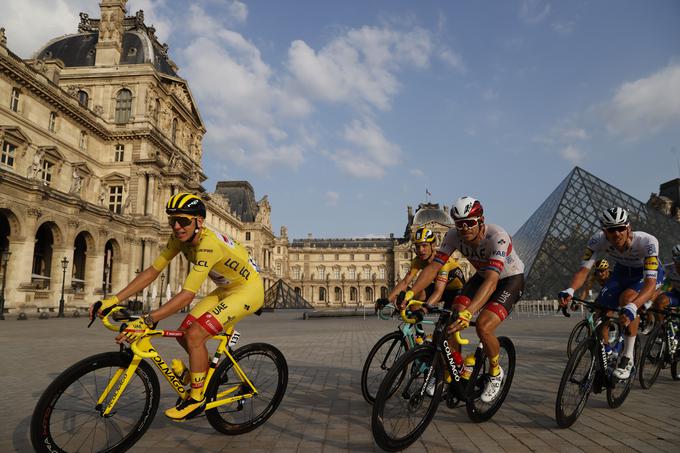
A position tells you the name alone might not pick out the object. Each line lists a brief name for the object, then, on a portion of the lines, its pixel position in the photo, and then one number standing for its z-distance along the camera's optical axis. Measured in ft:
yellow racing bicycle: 9.27
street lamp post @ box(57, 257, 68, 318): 85.03
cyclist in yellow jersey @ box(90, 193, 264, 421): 11.07
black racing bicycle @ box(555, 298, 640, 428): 12.91
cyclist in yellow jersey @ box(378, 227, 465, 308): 17.03
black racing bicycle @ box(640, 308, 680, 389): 18.81
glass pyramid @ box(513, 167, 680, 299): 120.67
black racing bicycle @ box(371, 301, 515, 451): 10.50
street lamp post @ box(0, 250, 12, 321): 71.18
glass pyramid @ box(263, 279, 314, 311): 150.42
